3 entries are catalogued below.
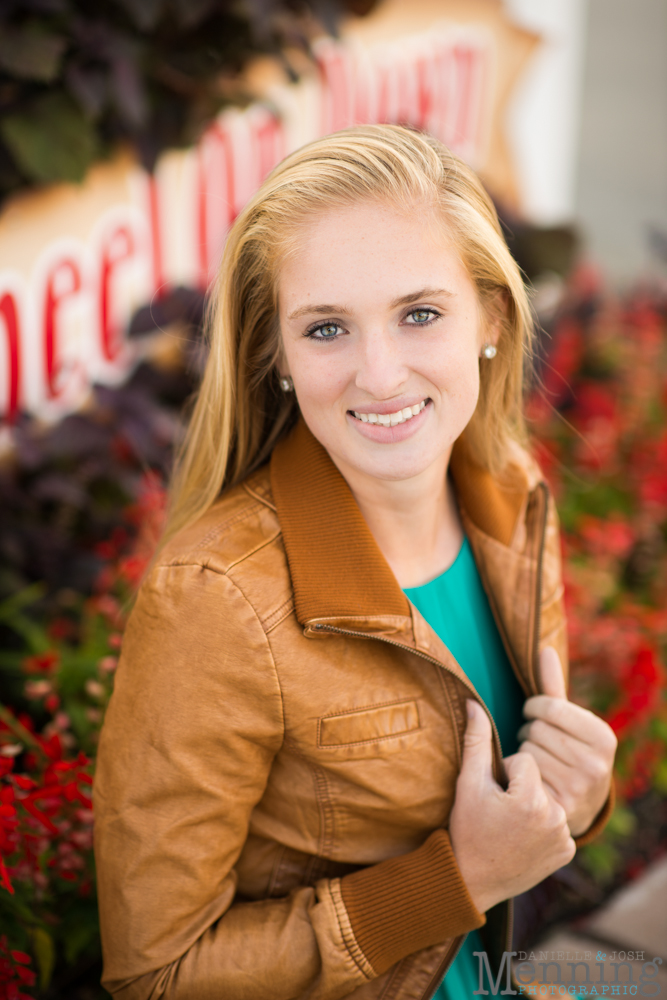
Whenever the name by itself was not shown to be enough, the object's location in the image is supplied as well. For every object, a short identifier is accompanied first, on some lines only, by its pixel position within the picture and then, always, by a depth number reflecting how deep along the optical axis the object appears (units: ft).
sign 8.87
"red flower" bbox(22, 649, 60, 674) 6.23
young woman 4.18
